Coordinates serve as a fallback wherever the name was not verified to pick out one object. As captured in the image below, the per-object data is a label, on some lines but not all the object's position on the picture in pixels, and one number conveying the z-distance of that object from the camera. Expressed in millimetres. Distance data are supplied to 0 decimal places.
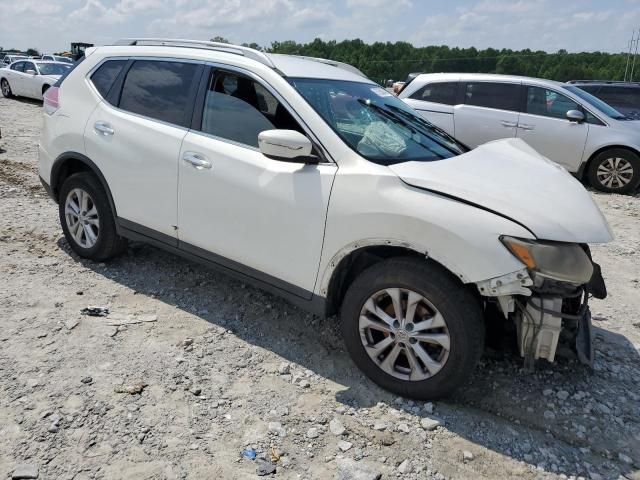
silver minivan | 8570
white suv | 2707
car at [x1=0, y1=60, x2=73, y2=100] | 17406
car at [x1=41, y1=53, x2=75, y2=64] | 25528
